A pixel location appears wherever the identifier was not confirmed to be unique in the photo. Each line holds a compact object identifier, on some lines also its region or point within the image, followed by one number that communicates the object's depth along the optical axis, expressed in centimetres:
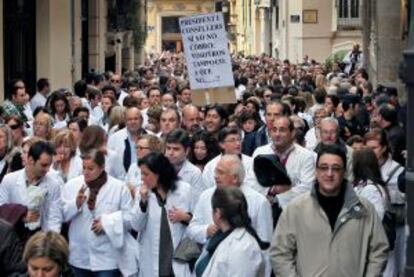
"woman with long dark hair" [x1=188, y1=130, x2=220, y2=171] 1172
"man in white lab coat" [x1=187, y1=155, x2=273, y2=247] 898
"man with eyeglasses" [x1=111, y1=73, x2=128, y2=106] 2167
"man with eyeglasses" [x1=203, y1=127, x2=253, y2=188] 1055
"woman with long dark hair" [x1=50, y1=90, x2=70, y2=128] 1595
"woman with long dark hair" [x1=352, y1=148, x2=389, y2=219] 924
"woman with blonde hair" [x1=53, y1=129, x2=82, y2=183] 1132
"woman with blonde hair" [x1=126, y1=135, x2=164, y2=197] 1091
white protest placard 1600
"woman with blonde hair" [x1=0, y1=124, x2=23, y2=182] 1100
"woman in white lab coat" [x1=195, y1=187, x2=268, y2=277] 794
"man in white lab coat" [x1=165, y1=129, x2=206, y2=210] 1057
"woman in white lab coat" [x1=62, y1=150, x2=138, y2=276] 981
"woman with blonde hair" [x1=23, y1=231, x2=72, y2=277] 666
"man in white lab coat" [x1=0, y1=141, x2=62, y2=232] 976
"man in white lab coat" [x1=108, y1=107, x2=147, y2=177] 1305
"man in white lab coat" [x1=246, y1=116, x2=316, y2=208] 983
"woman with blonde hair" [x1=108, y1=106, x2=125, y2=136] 1435
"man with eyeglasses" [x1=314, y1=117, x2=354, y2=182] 1207
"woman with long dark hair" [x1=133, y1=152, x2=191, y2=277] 965
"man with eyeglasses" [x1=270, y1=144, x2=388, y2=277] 780
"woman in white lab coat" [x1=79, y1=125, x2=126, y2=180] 1139
